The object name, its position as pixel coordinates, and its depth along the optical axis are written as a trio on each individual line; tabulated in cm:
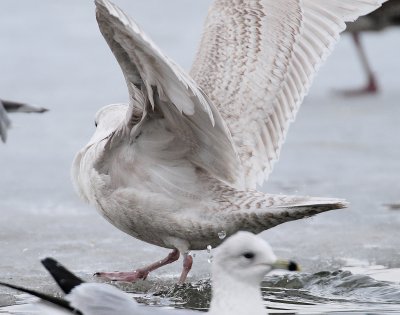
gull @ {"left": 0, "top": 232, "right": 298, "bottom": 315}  954
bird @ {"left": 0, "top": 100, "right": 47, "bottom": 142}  1622
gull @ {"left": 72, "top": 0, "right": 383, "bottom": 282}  1140
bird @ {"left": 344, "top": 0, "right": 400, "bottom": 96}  3003
